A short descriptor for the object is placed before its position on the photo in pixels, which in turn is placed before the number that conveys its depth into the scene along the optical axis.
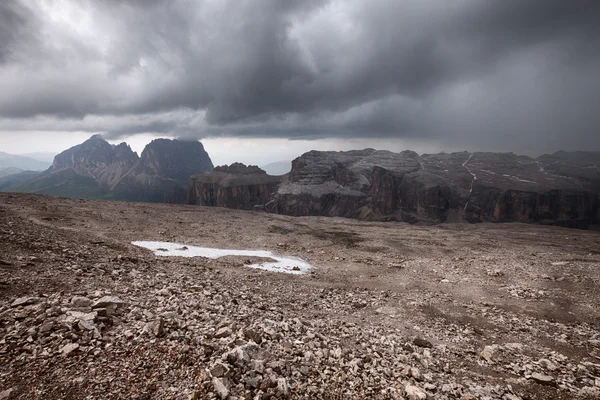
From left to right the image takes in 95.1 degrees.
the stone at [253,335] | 9.13
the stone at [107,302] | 9.66
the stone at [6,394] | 5.94
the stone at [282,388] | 7.09
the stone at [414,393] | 7.84
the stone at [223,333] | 9.05
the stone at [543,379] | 9.48
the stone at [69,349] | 7.34
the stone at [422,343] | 11.80
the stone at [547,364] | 10.50
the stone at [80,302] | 9.51
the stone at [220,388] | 6.65
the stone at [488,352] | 11.16
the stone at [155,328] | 8.70
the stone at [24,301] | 9.02
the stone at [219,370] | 7.16
